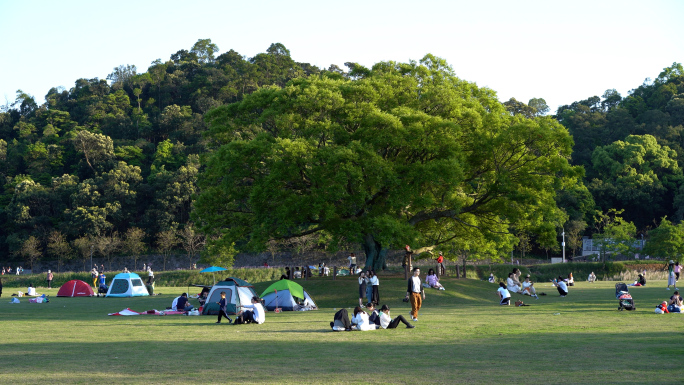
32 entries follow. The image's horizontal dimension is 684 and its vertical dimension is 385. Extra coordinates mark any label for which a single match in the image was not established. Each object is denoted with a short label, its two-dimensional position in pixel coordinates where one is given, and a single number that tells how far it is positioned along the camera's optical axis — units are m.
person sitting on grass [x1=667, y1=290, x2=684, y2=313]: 21.77
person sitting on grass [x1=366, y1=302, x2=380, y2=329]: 18.25
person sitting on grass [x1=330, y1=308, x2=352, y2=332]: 17.84
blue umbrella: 43.55
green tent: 26.19
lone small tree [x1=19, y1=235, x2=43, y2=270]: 75.25
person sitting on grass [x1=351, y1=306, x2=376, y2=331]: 17.82
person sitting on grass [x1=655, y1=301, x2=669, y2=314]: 21.81
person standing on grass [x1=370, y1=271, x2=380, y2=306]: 26.66
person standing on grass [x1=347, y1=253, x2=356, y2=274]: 40.53
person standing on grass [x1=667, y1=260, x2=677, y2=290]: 38.09
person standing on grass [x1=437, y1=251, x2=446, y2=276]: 37.69
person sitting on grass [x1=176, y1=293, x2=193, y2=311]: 25.28
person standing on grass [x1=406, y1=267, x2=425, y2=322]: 19.95
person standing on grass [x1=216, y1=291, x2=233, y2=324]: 20.77
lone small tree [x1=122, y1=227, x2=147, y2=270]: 75.94
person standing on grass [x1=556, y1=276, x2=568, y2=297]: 32.50
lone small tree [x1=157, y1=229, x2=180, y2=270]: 75.94
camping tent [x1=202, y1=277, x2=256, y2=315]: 24.38
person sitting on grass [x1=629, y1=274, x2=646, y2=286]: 42.59
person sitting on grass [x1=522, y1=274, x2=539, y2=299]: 32.72
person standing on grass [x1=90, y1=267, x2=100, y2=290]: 50.53
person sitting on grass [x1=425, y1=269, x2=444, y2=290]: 31.52
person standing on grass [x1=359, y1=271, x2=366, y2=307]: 27.46
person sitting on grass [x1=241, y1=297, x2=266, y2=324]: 20.50
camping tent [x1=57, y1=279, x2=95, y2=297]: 39.72
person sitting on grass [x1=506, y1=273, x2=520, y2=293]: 32.34
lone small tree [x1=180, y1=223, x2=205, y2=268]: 74.47
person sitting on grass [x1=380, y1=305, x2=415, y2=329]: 18.08
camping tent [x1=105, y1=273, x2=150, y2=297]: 39.31
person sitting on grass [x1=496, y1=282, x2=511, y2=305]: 27.89
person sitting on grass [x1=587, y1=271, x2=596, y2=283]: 53.47
